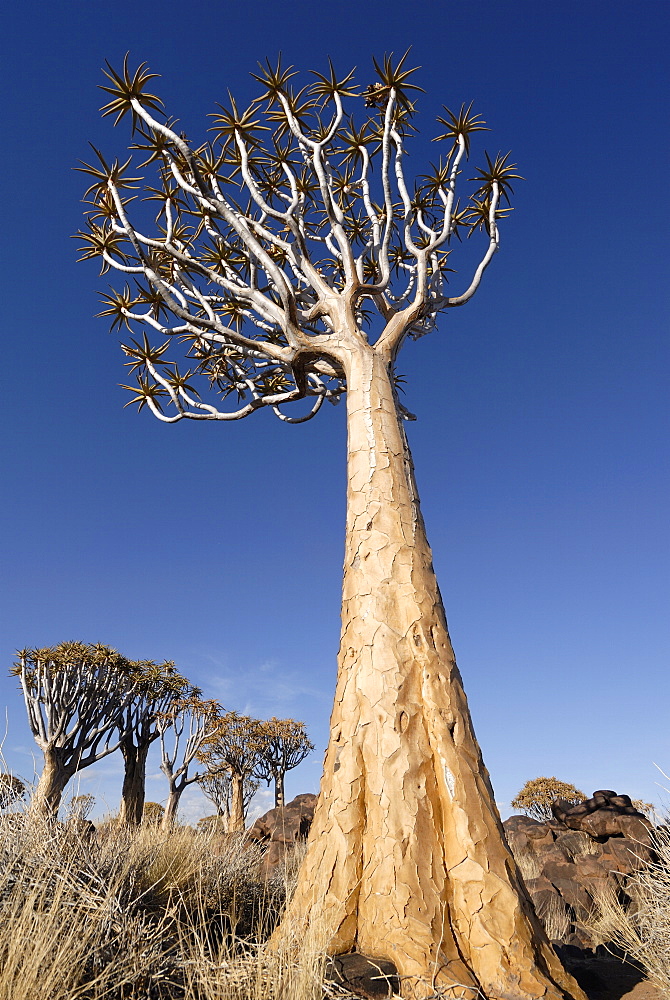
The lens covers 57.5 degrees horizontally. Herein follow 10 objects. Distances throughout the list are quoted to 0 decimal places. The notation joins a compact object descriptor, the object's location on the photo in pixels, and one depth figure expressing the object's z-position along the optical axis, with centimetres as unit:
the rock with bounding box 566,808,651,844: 1189
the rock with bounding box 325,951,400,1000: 325
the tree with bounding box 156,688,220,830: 1884
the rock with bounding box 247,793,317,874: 1101
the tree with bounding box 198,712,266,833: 2227
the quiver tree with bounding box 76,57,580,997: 374
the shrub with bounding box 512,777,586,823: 2562
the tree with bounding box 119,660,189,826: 1738
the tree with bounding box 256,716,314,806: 2284
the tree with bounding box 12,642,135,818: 1554
